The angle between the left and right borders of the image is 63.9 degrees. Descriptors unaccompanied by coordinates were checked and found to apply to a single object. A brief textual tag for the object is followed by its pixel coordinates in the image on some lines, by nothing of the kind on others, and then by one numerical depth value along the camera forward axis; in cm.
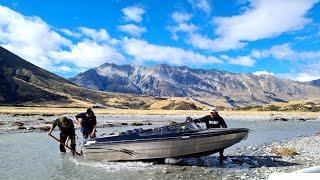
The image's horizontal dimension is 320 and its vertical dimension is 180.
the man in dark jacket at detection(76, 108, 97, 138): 1463
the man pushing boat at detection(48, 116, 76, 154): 1471
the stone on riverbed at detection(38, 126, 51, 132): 2600
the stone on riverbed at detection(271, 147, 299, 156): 1421
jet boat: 1212
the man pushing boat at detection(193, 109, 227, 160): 1282
